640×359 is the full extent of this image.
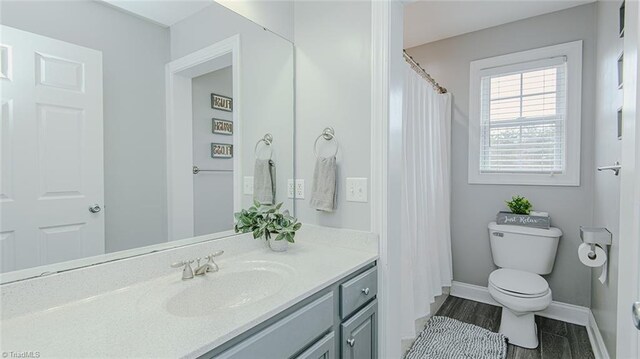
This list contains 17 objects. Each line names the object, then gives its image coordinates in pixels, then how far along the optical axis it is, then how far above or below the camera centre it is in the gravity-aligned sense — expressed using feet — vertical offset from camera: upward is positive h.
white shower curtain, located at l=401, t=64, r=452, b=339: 6.29 -0.62
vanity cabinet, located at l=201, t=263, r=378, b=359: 2.59 -1.68
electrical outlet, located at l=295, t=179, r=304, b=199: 5.49 -0.30
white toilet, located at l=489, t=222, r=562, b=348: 6.39 -2.48
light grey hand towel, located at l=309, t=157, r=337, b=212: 4.88 -0.21
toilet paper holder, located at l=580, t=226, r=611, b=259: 5.30 -1.15
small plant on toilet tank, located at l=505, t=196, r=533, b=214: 7.87 -0.85
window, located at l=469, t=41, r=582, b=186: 7.56 +1.60
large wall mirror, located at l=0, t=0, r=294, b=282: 2.70 +0.56
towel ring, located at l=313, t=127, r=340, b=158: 5.01 +0.67
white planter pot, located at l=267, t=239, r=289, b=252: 4.69 -1.15
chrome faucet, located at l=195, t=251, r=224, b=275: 3.64 -1.19
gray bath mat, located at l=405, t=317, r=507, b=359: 6.24 -3.84
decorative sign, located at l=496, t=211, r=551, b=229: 7.49 -1.20
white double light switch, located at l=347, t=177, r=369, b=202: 4.72 -0.26
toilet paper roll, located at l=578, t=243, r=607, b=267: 5.41 -1.53
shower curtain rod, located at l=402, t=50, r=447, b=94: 6.25 +2.46
